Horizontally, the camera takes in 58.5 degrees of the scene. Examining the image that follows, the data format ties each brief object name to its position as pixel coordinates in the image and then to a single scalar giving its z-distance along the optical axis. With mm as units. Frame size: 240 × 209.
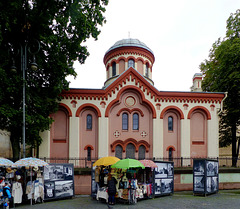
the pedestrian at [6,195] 9070
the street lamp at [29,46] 11221
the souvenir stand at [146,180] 11492
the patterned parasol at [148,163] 11352
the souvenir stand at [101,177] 11086
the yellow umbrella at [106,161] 10889
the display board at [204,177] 12523
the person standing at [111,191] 10578
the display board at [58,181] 11383
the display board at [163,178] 12344
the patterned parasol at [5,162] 9998
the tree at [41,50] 13055
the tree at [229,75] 21156
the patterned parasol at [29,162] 10227
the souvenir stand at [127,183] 10578
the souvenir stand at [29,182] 10469
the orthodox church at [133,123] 20031
